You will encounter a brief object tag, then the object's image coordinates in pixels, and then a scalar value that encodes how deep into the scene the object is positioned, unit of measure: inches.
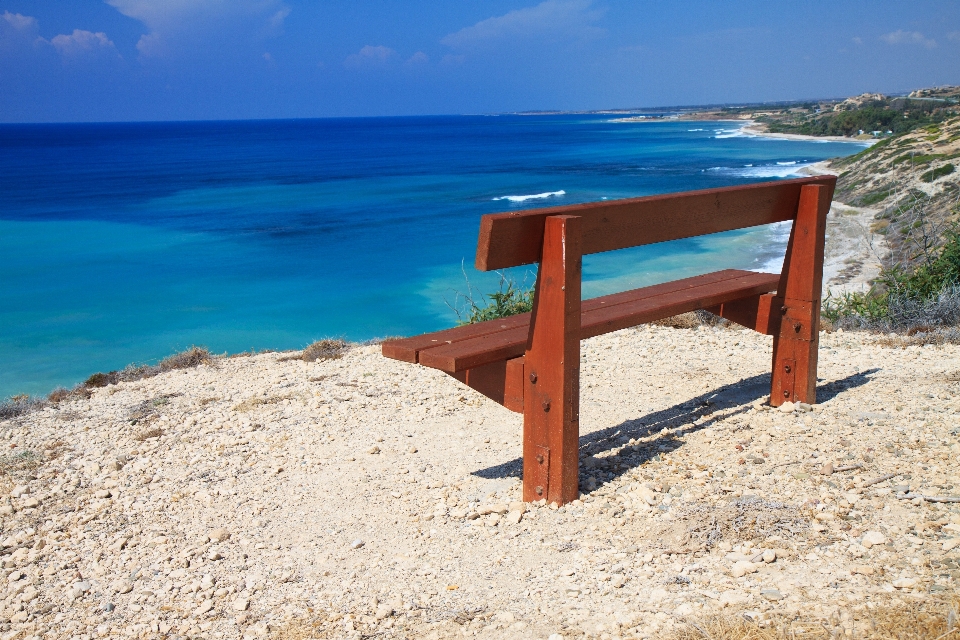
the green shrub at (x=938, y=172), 925.2
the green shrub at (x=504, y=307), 319.3
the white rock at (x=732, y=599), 102.2
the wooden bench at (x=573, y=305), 126.3
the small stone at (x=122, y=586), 133.4
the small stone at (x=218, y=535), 147.9
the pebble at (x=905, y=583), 101.3
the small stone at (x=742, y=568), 110.0
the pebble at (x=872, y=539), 113.8
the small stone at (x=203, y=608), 122.9
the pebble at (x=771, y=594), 101.9
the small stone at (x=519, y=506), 139.3
